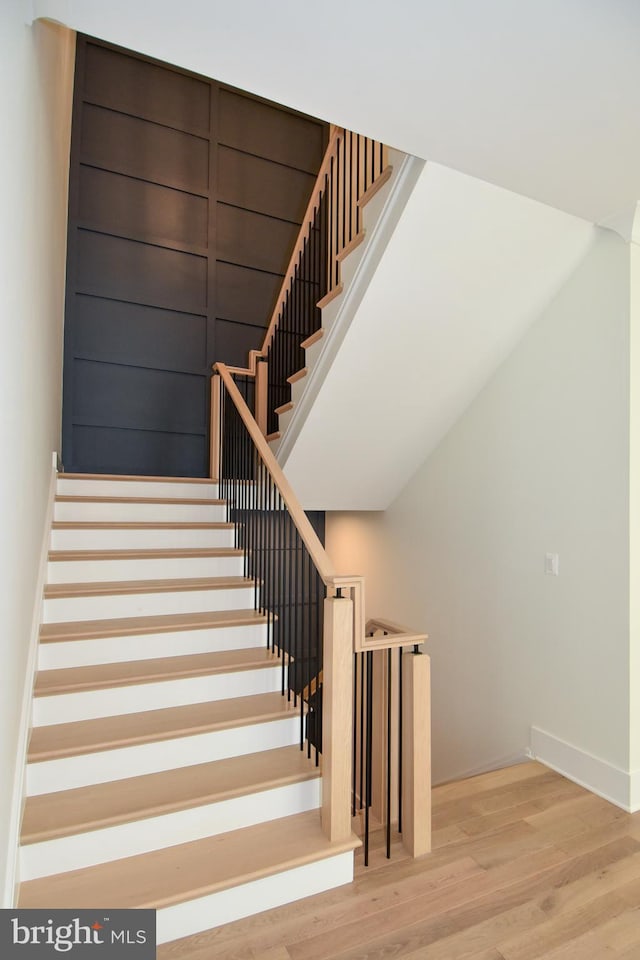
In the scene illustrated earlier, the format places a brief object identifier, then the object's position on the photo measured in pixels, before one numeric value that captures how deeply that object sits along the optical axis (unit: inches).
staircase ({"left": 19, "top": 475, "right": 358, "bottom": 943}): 66.2
